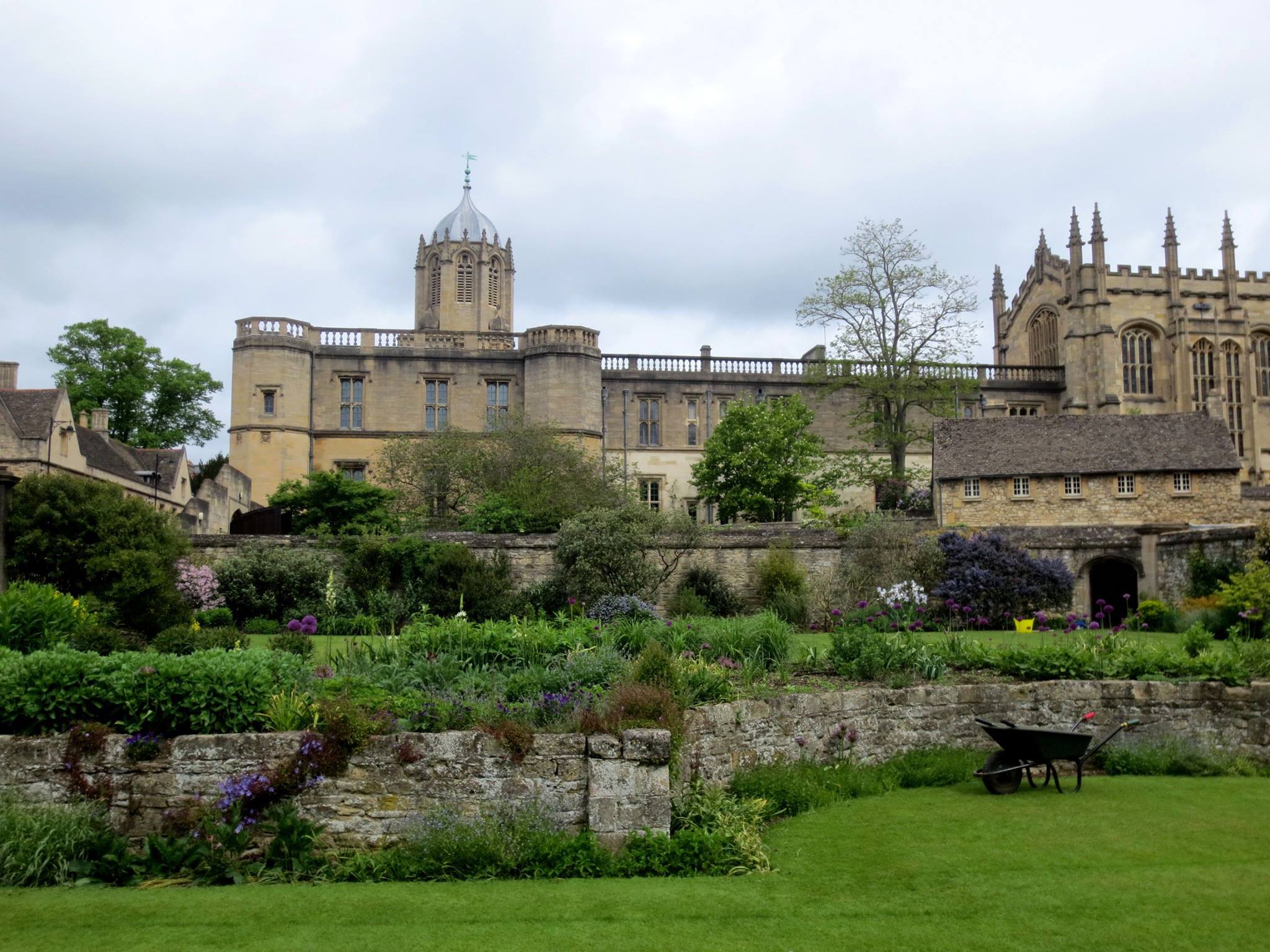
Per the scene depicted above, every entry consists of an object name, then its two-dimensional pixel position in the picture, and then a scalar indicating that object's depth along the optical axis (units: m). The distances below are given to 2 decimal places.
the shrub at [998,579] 26.64
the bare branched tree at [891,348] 43.19
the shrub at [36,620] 13.34
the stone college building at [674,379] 46.34
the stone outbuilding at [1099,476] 32.91
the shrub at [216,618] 23.03
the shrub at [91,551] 20.38
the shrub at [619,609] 21.52
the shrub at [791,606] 26.59
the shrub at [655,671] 10.81
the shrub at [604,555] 26.55
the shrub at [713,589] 28.00
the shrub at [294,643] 14.97
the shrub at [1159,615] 24.58
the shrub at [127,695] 9.22
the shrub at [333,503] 33.72
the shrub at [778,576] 28.14
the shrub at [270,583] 25.72
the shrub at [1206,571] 25.87
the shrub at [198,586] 24.56
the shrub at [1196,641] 15.09
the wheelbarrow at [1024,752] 11.01
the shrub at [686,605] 26.42
